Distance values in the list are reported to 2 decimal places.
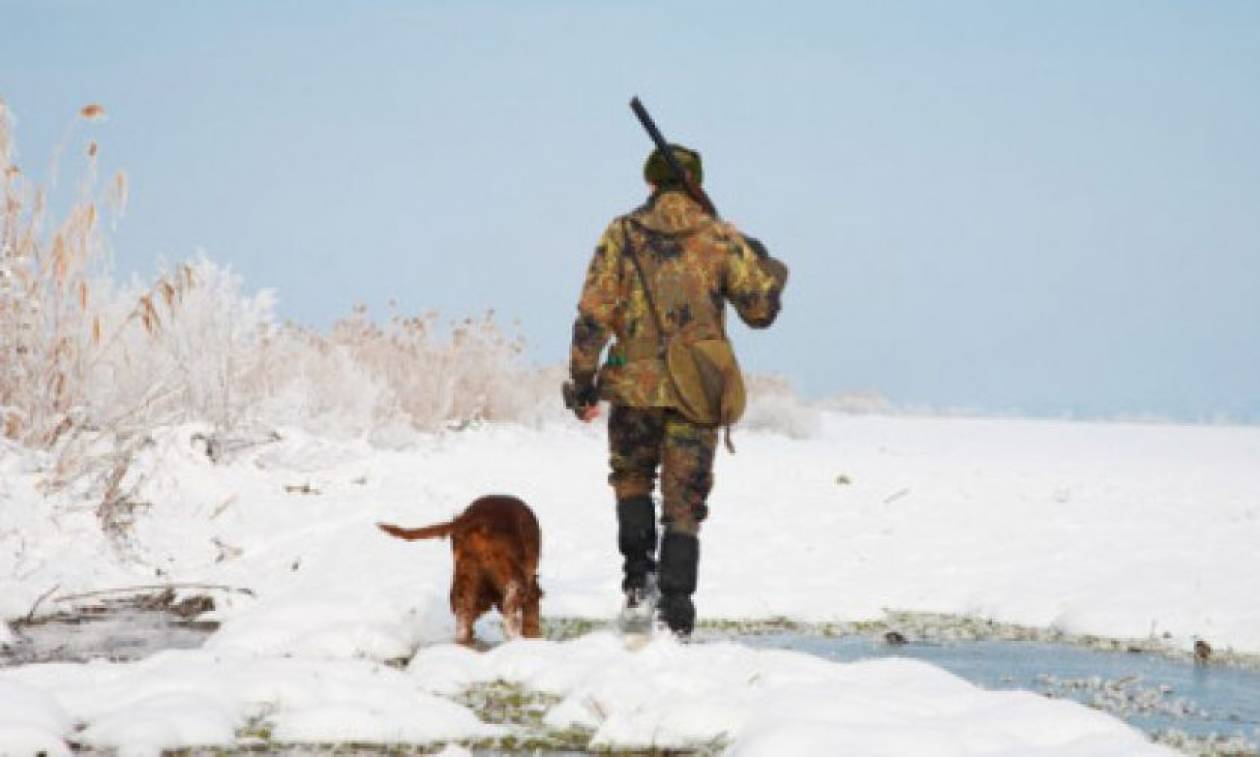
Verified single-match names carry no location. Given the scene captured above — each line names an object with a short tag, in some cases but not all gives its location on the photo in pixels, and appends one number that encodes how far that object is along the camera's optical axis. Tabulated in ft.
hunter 46.01
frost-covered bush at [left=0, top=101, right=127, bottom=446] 62.34
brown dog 44.39
